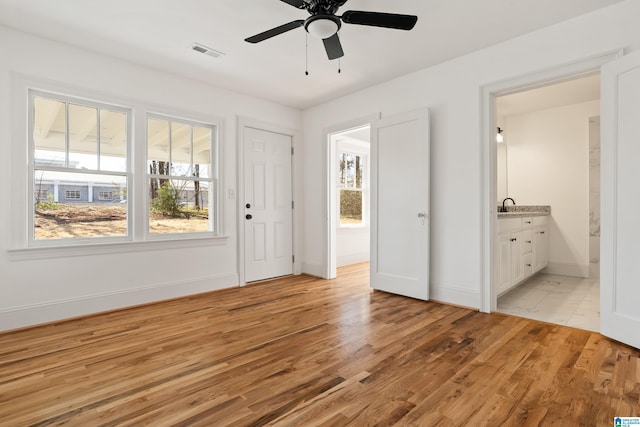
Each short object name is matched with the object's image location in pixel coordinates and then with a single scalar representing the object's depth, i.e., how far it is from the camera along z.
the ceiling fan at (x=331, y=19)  2.15
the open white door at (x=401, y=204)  3.63
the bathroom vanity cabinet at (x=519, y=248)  3.54
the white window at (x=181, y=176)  3.82
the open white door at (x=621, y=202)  2.35
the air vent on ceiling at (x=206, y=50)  3.18
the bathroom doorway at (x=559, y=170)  4.61
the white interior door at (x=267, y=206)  4.63
